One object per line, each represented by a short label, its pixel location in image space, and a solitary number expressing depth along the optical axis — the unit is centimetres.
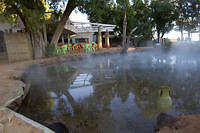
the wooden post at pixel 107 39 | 1931
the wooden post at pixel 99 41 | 1668
